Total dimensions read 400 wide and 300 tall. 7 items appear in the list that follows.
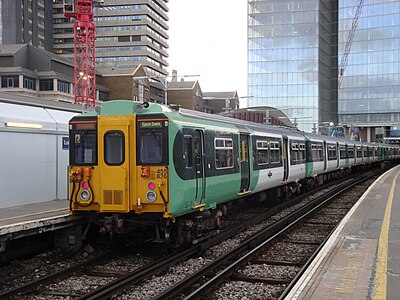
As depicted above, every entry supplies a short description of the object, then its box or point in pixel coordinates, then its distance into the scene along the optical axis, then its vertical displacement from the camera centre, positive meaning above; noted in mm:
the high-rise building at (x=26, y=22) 116625 +32442
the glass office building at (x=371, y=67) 93750 +16683
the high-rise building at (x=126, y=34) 117250 +29874
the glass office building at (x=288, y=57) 92438 +18434
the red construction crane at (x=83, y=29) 51219 +14009
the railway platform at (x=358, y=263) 6426 -1852
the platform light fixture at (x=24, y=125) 10558 +630
